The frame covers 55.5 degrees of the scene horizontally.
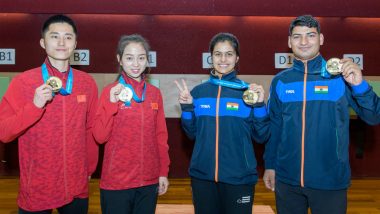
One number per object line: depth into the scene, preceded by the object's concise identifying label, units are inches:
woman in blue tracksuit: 88.2
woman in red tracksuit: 84.5
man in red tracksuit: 75.7
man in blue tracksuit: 80.1
